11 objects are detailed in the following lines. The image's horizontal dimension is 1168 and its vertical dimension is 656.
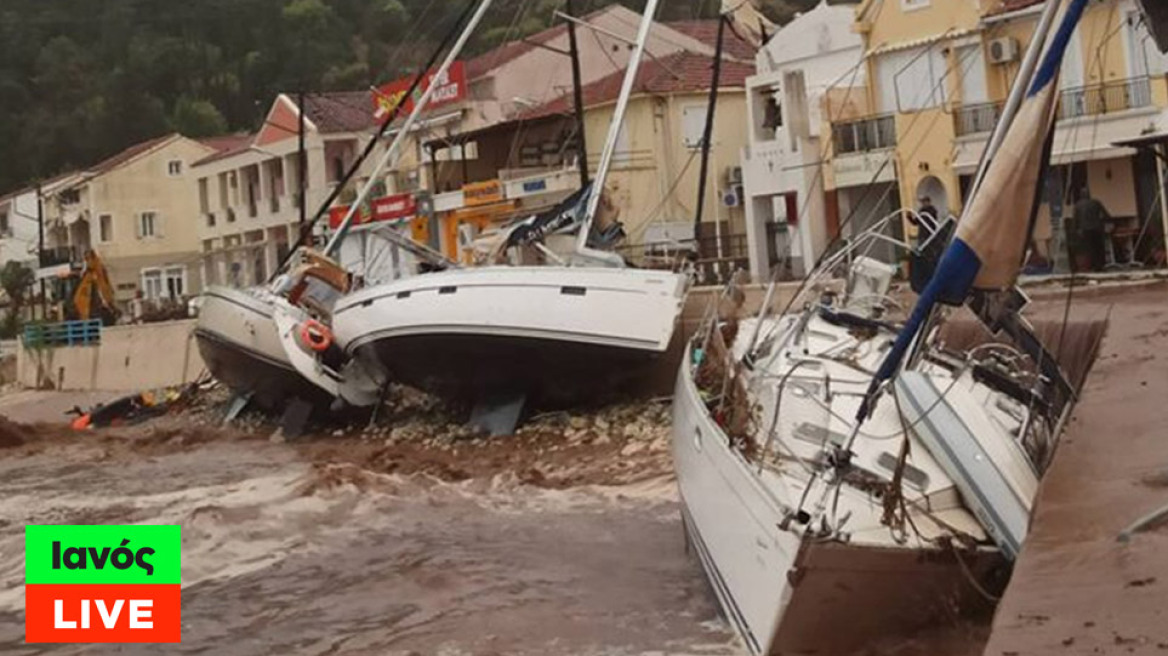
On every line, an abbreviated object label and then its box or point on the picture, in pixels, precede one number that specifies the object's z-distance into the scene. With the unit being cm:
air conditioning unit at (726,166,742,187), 3738
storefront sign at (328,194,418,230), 4184
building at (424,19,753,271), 3653
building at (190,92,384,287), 5325
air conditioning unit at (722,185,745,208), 3612
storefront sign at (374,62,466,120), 4369
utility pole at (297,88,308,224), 4328
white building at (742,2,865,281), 3209
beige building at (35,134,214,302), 6391
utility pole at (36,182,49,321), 6100
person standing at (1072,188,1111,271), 2272
